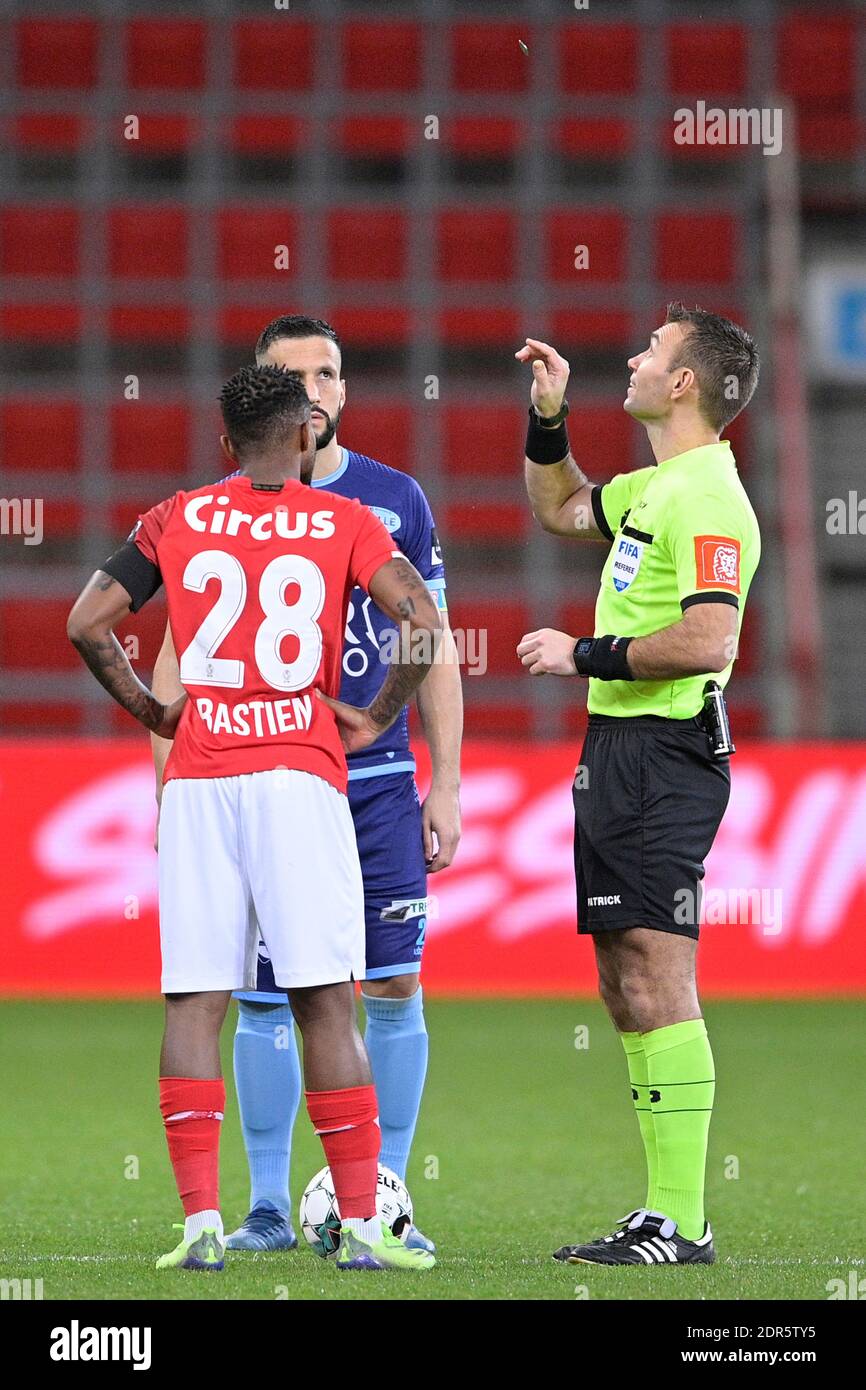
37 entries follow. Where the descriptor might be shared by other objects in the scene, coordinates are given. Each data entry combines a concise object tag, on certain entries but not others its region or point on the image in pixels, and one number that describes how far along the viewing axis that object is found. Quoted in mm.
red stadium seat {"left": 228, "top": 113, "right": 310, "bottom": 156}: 14195
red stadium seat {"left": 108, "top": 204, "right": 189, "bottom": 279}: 13984
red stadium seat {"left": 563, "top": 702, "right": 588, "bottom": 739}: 12430
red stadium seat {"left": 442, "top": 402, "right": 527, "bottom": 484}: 13633
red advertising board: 9539
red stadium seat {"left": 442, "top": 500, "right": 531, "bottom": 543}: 13281
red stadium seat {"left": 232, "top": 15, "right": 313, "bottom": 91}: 14750
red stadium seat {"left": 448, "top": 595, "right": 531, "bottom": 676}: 12938
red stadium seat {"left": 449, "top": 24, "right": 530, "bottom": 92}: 14805
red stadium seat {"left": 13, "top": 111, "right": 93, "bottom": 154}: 14062
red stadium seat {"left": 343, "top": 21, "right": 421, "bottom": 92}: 14773
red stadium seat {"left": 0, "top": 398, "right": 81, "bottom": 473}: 13641
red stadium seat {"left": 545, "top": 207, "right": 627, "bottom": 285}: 14031
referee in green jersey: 4047
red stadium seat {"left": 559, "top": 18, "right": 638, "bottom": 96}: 14883
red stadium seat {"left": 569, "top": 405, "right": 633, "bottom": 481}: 13617
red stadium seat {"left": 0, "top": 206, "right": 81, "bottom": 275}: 13961
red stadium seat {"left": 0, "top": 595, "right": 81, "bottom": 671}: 12891
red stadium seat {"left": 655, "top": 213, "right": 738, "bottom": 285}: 14023
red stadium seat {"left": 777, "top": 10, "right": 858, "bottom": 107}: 14828
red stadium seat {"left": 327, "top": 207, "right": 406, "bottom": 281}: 14062
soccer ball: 4078
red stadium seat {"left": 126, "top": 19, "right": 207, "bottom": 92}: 14641
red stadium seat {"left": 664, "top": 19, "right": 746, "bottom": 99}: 14773
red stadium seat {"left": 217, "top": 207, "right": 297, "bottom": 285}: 13961
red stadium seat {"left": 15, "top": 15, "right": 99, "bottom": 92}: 14555
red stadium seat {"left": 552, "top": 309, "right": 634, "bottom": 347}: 13734
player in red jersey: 3660
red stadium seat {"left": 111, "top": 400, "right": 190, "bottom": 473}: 13641
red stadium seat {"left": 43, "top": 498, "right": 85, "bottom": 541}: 13211
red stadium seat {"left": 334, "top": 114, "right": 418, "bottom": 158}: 14250
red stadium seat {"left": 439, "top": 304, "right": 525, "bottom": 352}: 13789
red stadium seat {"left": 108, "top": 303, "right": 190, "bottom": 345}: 13734
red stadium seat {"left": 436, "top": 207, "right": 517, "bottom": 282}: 14180
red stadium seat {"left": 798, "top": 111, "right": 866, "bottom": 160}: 14156
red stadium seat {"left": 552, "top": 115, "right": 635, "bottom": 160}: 14281
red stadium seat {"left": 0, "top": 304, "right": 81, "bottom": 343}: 13656
